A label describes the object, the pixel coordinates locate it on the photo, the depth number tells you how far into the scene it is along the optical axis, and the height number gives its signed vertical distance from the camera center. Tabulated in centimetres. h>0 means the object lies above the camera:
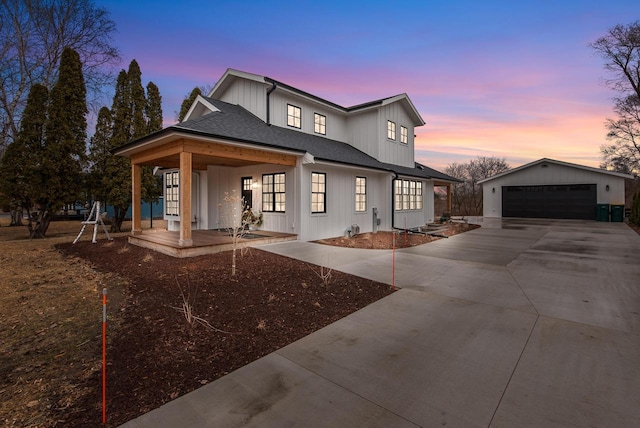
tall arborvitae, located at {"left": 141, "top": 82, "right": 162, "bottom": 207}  1622 +529
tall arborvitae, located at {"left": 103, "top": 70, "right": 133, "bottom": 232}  1458 +242
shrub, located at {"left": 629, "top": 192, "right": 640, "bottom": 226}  1848 +0
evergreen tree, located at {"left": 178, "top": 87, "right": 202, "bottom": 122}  1872 +721
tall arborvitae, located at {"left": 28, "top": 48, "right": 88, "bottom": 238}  1208 +276
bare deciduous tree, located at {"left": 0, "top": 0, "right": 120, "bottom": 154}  1614 +1005
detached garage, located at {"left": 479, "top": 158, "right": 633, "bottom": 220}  2153 +158
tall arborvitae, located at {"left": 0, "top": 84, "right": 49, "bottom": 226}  1141 +221
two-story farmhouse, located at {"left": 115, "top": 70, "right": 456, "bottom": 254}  905 +189
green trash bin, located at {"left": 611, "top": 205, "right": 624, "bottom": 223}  2089 -22
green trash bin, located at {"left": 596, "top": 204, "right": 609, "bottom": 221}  2111 -15
